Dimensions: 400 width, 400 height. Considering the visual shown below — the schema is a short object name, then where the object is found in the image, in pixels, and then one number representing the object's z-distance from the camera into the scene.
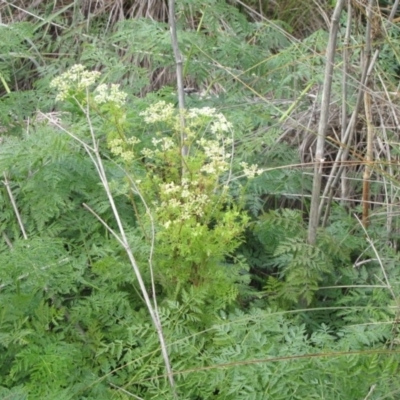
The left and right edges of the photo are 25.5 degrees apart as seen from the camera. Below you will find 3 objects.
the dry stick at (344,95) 2.63
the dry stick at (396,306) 2.24
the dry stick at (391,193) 2.84
